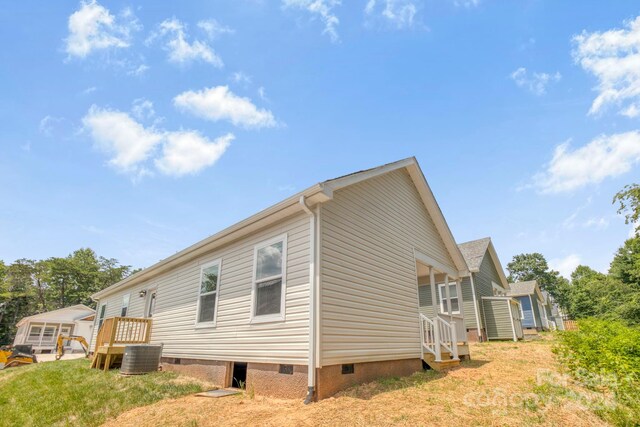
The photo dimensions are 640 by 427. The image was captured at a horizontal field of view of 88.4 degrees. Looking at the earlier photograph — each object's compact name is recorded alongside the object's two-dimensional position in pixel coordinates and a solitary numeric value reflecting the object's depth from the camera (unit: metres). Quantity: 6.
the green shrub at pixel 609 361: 4.78
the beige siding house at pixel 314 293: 6.16
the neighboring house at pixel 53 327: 32.28
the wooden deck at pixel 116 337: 10.57
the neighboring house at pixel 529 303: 28.70
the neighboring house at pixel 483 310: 17.45
